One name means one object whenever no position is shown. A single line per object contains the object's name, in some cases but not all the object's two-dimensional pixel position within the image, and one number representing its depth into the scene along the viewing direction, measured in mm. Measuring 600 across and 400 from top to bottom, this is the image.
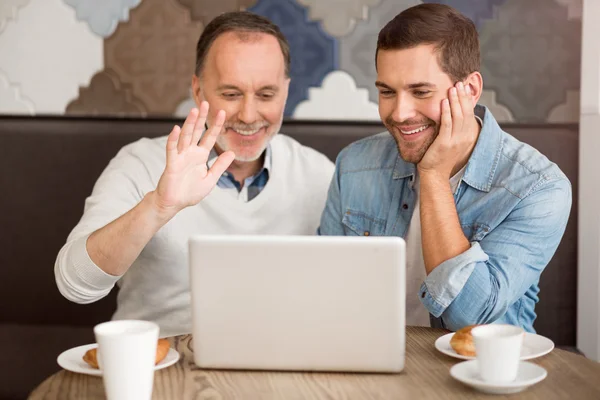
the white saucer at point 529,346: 2191
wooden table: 2067
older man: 2955
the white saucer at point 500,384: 2034
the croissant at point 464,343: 2196
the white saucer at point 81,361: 2149
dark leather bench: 3307
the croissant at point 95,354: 2171
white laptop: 2080
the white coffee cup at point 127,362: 1969
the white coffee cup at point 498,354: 2019
